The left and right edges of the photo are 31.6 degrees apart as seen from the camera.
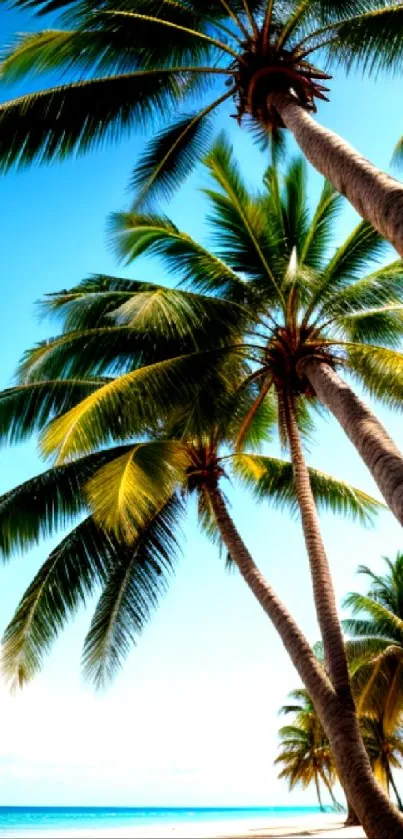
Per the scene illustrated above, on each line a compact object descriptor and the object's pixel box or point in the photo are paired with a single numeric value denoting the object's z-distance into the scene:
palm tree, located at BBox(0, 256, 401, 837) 7.53
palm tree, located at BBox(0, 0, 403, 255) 7.03
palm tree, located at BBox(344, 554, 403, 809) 16.86
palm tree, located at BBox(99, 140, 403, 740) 8.37
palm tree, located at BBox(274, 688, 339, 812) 28.91
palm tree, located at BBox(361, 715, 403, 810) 23.52
